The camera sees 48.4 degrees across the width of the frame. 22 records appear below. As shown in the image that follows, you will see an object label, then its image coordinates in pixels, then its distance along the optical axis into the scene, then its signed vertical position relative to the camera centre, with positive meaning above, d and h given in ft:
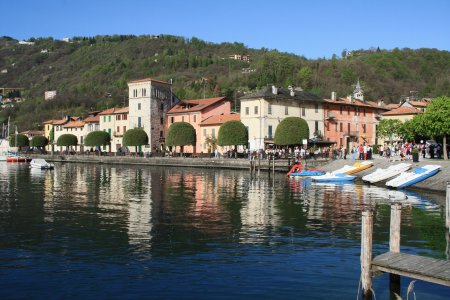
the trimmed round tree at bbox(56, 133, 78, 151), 385.91 +8.59
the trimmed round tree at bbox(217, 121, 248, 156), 245.45 +8.43
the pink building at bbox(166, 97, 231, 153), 304.50 +24.97
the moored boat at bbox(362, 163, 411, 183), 144.25 -6.39
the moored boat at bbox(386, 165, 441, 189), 130.96 -6.84
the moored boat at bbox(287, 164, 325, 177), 175.11 -7.43
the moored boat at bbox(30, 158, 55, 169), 237.04 -6.23
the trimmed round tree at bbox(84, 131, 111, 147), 347.36 +8.41
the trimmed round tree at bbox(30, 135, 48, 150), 424.87 +8.60
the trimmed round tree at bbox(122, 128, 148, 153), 310.24 +8.16
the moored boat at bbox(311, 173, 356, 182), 157.17 -8.53
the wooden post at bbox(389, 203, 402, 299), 44.39 -7.69
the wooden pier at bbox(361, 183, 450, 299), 37.24 -8.96
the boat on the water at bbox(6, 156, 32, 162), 328.70 -5.17
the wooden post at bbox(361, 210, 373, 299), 39.96 -8.12
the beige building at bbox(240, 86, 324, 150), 255.70 +20.99
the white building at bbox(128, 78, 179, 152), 328.08 +28.99
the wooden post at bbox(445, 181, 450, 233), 69.93 -8.61
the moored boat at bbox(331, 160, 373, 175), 165.17 -5.66
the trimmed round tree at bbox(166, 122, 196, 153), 279.49 +8.97
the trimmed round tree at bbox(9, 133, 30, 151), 442.91 +9.07
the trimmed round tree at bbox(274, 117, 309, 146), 229.86 +9.15
